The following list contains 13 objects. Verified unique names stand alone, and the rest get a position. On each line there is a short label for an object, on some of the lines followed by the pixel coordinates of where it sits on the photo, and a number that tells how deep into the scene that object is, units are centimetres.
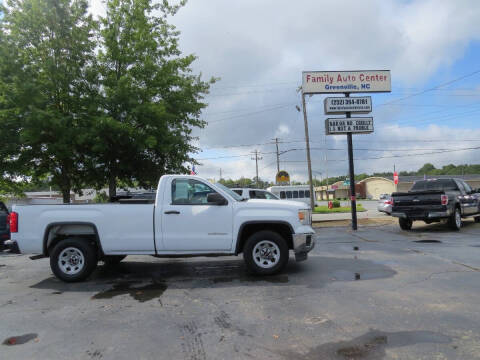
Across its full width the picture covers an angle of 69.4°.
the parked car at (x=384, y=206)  2120
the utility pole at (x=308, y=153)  2944
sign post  1455
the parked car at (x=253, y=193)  1441
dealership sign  1484
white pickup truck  639
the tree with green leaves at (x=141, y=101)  1323
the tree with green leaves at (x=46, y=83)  1242
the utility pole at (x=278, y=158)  5253
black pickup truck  1234
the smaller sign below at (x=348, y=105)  1449
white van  3322
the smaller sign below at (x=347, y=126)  1454
